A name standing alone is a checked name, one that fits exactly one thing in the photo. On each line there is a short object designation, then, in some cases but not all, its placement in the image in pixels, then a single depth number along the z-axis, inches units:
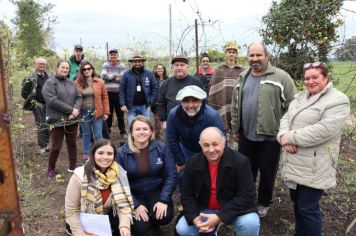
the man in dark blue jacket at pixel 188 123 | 141.3
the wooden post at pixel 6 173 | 39.6
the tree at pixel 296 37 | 167.8
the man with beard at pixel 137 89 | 238.5
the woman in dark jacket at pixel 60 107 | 196.9
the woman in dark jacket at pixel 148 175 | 136.3
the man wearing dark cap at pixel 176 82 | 188.9
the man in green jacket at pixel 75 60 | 262.9
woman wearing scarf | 124.9
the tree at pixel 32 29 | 868.2
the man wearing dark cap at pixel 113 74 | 268.7
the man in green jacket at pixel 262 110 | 139.9
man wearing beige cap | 199.6
